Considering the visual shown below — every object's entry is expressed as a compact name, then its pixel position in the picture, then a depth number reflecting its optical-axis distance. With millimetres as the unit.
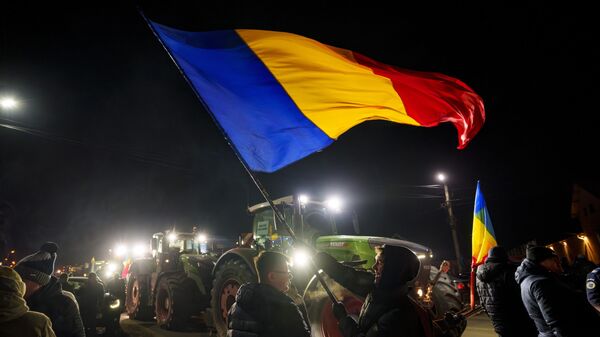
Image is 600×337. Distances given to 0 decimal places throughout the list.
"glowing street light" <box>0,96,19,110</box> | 9977
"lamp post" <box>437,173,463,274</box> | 19806
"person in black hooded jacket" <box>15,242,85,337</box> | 3559
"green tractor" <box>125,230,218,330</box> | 8758
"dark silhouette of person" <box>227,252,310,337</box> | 2725
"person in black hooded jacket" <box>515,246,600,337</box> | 3006
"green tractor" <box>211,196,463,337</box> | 6172
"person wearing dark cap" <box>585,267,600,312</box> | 4012
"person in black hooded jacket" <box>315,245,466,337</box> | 2385
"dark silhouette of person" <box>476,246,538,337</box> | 4070
